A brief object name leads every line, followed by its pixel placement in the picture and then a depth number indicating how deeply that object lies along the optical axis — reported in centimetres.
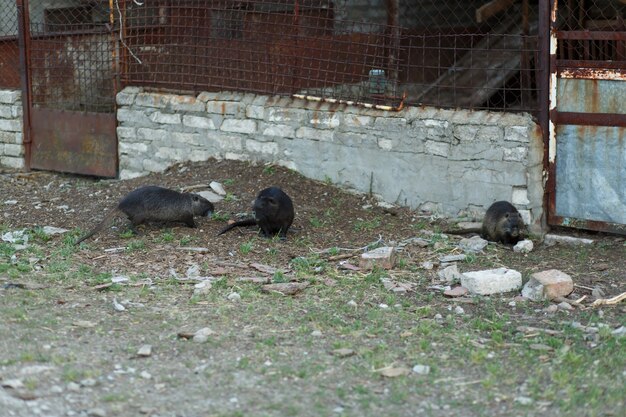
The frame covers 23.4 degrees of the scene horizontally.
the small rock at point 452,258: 1387
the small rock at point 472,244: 1452
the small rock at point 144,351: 991
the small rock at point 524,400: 869
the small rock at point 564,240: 1476
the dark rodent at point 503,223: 1451
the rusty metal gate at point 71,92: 1977
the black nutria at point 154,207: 1517
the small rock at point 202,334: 1039
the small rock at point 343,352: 995
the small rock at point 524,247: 1453
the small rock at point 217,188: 1711
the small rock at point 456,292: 1225
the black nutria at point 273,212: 1474
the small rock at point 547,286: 1199
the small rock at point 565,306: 1173
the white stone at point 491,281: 1231
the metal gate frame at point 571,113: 1421
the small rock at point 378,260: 1343
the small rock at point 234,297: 1201
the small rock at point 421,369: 949
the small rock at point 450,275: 1287
